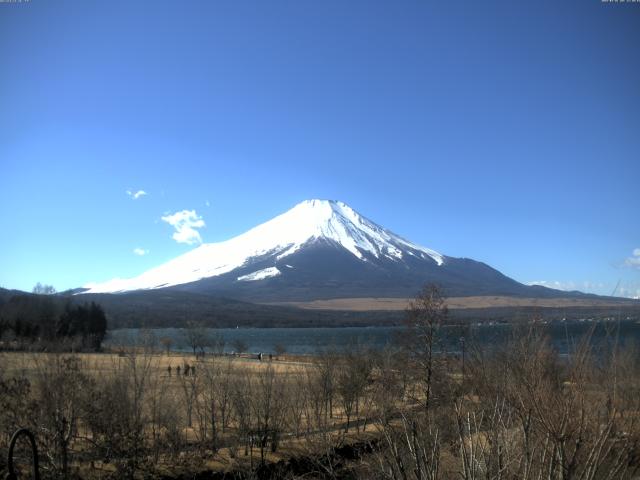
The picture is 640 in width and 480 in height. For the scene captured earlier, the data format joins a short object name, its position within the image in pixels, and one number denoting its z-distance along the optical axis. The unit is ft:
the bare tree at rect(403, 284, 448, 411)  88.43
